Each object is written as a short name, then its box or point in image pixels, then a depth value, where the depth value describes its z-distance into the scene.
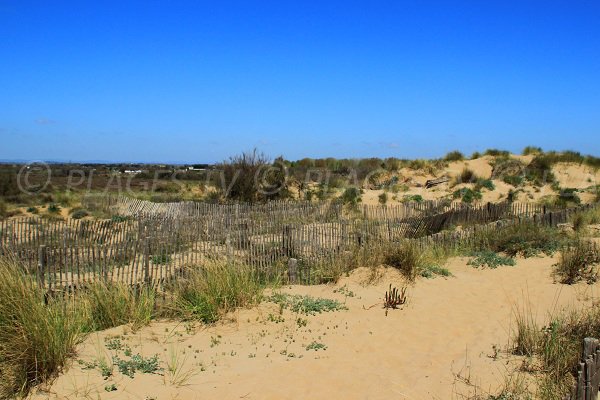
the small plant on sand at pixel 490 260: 10.45
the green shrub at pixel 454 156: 32.81
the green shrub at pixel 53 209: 21.79
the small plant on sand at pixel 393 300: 7.70
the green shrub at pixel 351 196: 23.35
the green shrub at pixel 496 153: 31.16
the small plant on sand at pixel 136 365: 4.96
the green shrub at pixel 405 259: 9.45
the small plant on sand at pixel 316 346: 5.99
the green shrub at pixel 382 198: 23.80
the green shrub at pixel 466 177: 26.73
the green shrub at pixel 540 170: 25.47
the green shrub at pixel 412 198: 23.85
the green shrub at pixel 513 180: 25.27
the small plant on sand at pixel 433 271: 9.53
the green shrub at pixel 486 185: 24.56
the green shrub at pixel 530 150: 31.31
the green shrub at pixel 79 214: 20.25
